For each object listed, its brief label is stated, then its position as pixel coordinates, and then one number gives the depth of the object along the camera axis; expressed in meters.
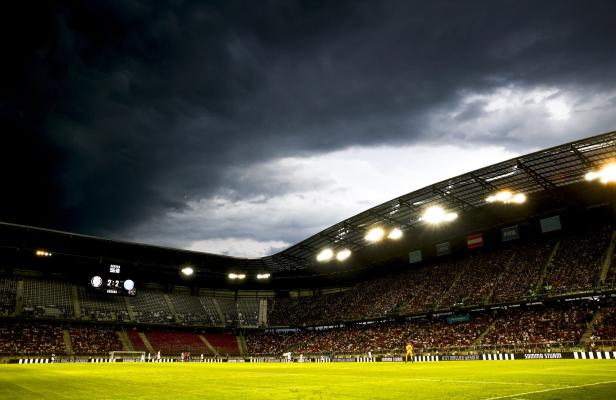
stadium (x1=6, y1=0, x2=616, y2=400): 38.69
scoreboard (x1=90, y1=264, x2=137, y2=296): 65.69
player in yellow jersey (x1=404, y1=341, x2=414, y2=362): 36.08
